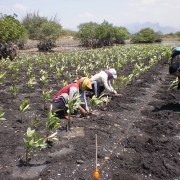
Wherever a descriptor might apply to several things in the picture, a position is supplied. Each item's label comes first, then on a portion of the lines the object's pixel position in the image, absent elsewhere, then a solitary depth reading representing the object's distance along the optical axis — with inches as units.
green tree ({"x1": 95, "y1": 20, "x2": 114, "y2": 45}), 1296.8
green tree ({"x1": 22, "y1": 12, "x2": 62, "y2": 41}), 1077.6
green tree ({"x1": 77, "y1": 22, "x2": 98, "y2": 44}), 1295.2
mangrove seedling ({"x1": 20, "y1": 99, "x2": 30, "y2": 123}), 179.7
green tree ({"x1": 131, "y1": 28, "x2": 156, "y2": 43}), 1744.6
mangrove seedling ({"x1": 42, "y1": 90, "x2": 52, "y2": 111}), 208.1
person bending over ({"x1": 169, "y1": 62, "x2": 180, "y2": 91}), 200.1
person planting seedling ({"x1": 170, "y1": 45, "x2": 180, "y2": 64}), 359.1
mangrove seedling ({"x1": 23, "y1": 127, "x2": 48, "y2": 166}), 125.1
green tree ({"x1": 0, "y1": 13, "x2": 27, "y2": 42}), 633.6
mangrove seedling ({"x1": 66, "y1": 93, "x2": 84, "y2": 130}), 169.6
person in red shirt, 189.5
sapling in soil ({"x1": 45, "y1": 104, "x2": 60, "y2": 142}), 148.5
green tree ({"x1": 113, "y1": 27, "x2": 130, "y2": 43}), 1414.9
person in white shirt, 242.8
